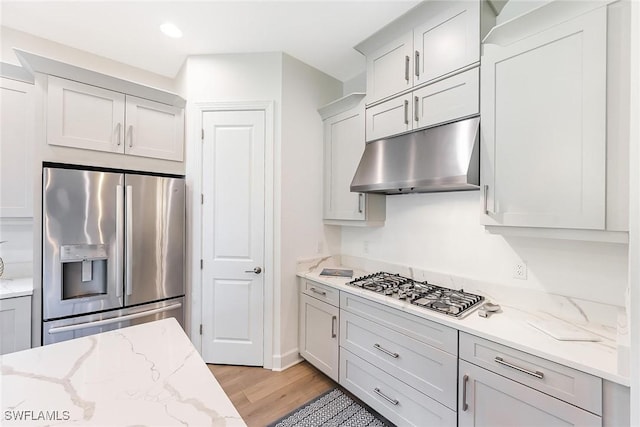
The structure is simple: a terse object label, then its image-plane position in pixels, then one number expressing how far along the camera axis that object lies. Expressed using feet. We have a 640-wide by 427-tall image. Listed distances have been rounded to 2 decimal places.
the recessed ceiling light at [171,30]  6.68
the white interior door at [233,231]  7.92
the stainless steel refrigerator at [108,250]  5.87
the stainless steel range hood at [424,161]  5.08
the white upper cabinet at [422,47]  5.24
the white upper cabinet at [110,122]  6.43
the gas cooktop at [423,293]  5.06
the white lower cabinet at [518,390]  3.46
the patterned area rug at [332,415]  5.87
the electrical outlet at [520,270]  5.40
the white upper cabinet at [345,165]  7.65
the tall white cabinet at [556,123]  3.72
